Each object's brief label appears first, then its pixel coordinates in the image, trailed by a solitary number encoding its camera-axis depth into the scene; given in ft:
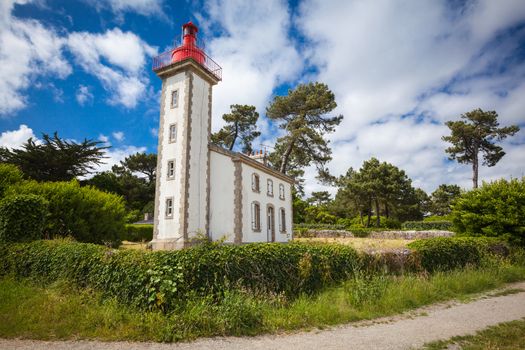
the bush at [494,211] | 41.09
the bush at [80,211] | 41.01
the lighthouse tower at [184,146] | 56.65
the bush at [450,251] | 31.01
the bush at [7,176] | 38.42
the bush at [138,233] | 86.89
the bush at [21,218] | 27.14
